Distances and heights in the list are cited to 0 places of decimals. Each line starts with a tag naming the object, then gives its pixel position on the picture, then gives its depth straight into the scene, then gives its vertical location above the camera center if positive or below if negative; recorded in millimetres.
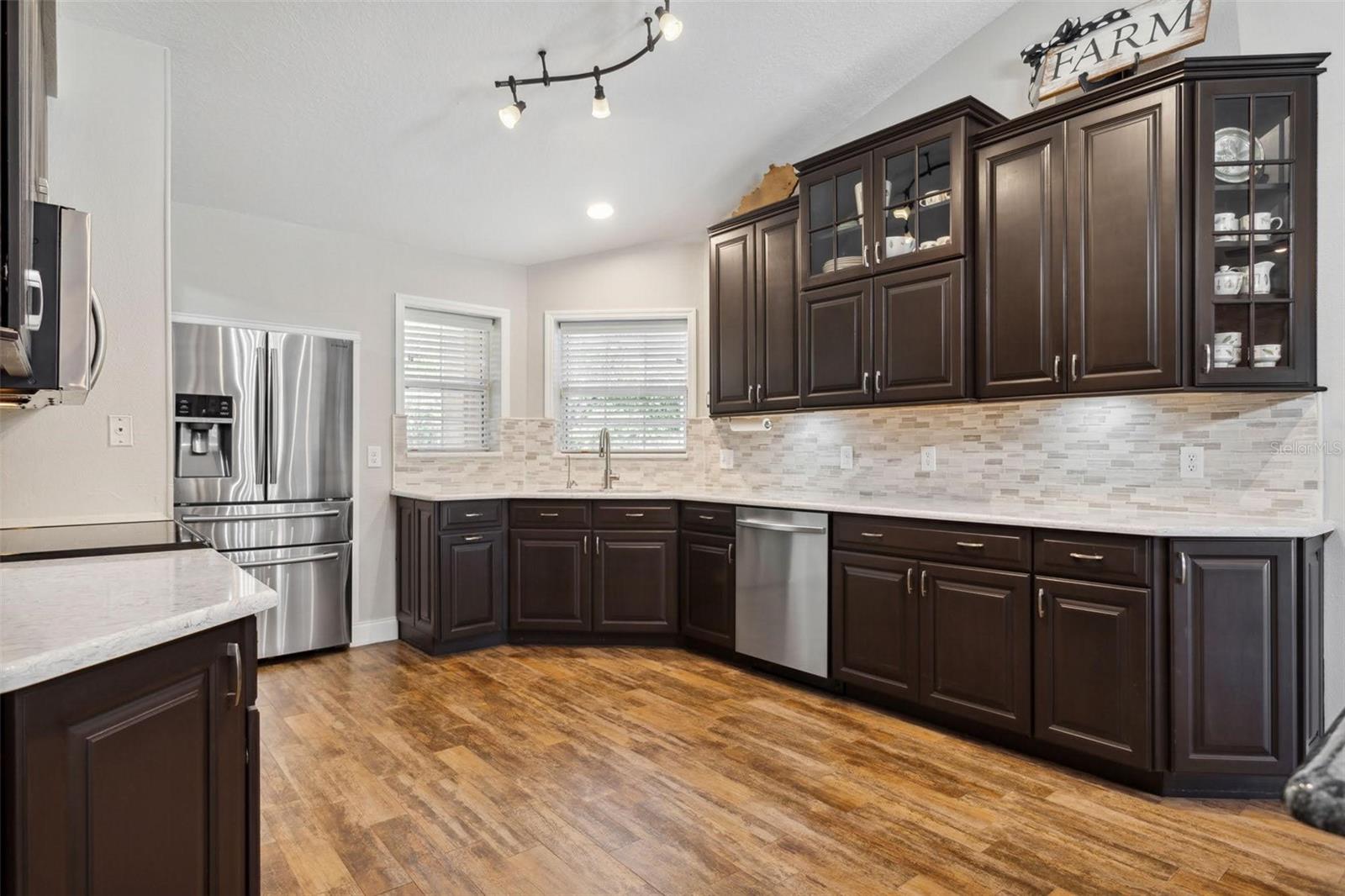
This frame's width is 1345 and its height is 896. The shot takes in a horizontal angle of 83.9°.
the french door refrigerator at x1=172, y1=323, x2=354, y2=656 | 3811 -73
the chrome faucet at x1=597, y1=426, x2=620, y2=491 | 4801 -21
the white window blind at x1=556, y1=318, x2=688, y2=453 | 4949 +444
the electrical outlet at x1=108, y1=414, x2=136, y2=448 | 2484 +59
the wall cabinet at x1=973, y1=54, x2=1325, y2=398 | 2574 +788
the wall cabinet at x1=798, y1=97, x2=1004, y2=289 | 3180 +1155
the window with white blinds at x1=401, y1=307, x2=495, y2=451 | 4777 +462
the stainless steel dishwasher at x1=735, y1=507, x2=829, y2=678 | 3494 -680
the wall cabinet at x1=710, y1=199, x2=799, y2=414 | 3938 +754
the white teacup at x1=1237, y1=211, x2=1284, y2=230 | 2594 +793
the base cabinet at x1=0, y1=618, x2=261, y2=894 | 965 -486
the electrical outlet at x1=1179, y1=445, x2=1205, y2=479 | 2824 -47
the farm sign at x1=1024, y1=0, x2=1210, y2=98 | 2820 +1615
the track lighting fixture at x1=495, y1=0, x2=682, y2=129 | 2883 +1505
